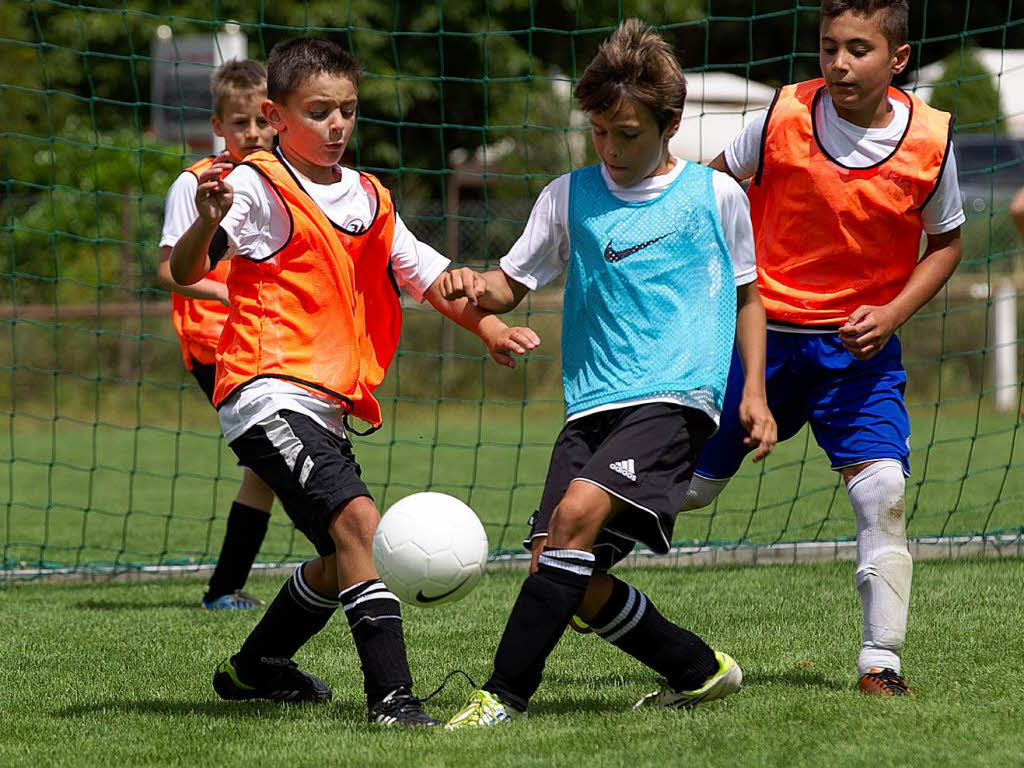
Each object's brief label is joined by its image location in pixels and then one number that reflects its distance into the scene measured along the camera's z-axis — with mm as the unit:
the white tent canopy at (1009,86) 48594
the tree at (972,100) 44687
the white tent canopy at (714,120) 42312
